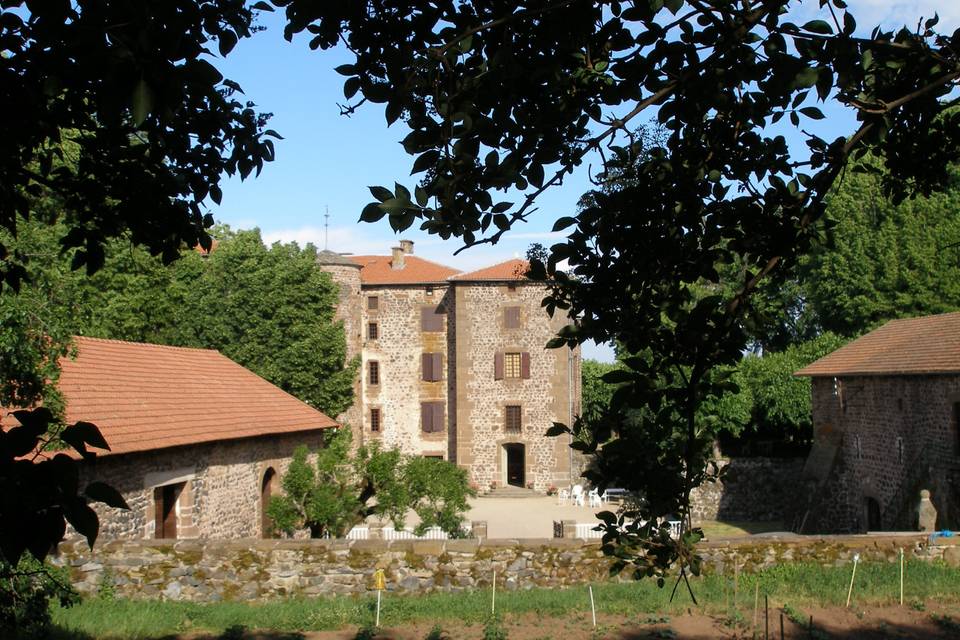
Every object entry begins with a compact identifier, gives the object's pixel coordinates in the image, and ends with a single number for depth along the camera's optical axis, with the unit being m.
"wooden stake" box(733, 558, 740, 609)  11.28
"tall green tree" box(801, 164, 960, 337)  30.94
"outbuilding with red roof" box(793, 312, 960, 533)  19.66
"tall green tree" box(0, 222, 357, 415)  30.59
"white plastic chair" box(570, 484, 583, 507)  31.25
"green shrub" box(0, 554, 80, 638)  6.74
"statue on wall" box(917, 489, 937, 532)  17.52
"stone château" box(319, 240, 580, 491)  35.38
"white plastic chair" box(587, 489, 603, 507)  29.88
